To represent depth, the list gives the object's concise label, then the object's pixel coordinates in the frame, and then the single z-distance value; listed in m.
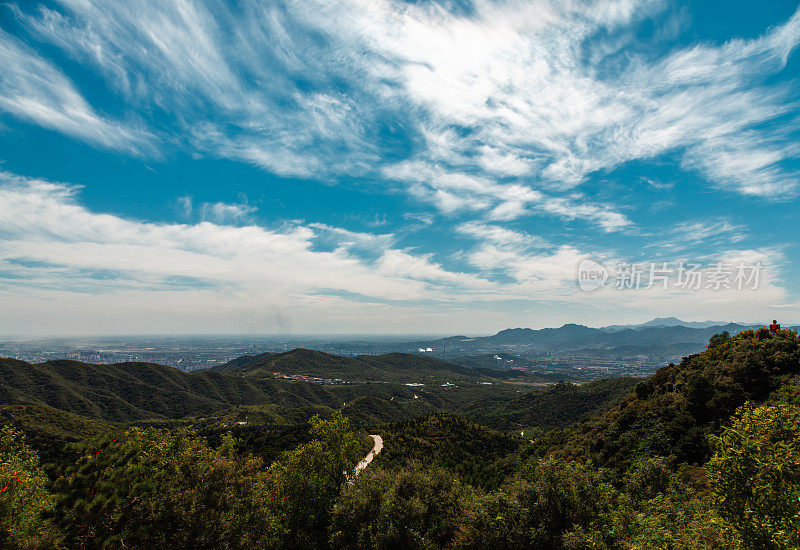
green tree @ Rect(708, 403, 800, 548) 10.98
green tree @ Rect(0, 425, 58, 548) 15.43
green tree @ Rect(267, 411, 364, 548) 27.86
